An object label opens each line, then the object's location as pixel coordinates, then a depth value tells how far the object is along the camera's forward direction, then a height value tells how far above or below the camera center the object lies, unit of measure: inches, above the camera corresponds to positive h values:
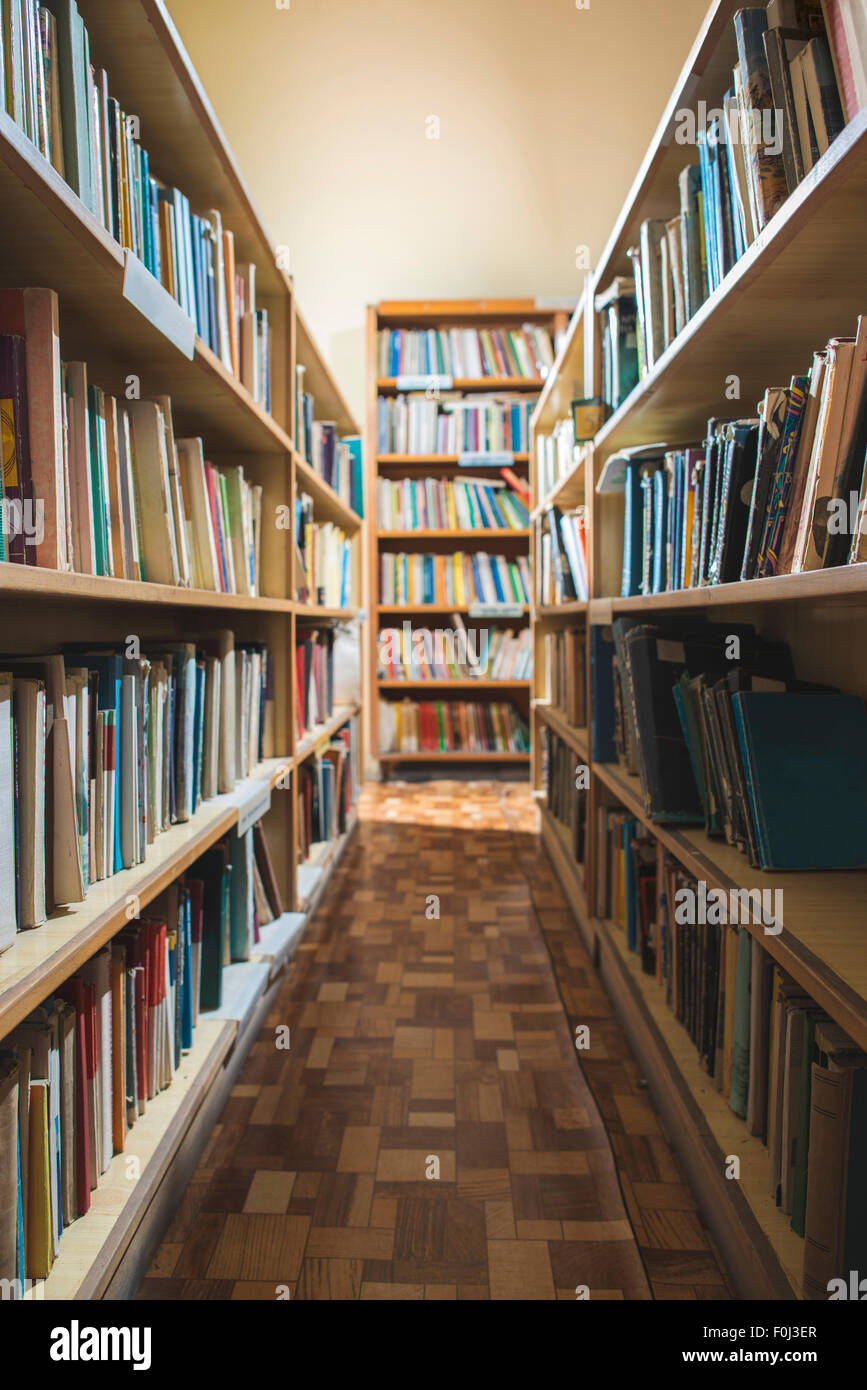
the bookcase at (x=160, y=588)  34.4 +3.2
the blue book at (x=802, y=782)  44.6 -7.2
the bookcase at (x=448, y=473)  170.9 +36.5
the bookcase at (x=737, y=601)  33.1 +2.5
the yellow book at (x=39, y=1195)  34.1 -22.0
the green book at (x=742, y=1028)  44.9 -20.2
